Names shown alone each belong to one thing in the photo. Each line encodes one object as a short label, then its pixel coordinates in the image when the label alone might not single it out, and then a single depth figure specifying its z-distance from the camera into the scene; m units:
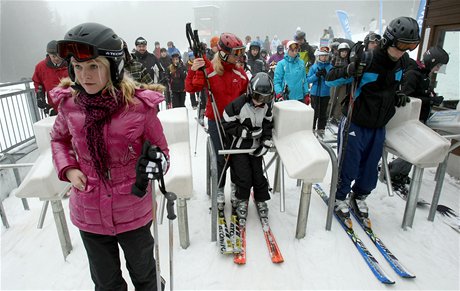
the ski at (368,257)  2.82
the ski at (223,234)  3.14
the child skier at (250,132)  3.19
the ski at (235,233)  3.17
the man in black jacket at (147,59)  6.97
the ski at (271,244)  3.07
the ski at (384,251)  2.89
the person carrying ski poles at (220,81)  3.49
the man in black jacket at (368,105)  3.13
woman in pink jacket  1.63
